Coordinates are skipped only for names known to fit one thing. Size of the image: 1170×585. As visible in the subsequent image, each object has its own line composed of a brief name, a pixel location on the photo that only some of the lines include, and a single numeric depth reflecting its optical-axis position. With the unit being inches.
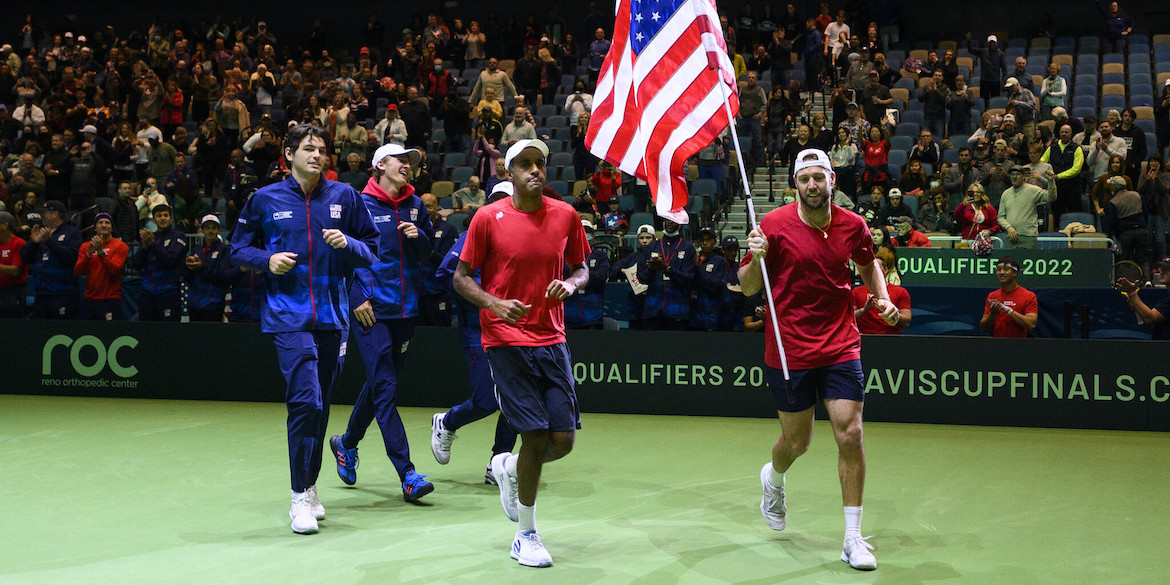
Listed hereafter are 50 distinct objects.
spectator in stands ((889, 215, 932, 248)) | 571.5
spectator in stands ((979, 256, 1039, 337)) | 418.3
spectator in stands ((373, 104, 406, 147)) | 729.0
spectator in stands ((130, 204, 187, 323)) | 524.4
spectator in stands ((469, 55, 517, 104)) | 786.8
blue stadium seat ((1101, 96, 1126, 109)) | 759.1
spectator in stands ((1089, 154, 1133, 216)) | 601.0
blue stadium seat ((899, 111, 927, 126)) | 754.8
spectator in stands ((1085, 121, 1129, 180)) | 623.5
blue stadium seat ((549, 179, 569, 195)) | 693.3
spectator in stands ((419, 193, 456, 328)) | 415.2
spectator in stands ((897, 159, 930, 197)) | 637.3
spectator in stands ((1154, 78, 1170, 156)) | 691.9
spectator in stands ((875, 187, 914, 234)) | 594.5
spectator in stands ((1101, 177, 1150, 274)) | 560.1
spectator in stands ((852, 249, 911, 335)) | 424.2
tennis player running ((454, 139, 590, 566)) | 221.0
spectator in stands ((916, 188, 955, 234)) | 604.7
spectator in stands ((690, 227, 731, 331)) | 463.2
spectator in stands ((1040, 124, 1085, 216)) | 619.2
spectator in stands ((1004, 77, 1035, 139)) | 675.4
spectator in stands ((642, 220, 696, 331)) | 467.2
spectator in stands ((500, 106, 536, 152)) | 695.1
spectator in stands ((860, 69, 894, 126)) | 720.3
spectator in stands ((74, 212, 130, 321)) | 517.3
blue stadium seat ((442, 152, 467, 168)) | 749.9
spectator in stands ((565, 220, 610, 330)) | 469.7
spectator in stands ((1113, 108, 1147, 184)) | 633.6
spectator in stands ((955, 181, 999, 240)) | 570.3
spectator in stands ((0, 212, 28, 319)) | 540.7
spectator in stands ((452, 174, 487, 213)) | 631.8
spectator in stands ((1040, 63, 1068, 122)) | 722.8
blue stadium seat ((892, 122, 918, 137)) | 735.1
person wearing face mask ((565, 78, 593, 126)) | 742.7
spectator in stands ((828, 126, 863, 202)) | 645.3
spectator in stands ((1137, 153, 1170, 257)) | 585.0
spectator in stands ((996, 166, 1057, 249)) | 554.6
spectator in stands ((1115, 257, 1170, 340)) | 405.4
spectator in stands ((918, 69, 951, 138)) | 733.3
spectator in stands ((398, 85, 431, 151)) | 772.6
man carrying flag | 224.8
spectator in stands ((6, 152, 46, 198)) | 687.1
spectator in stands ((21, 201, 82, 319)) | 535.5
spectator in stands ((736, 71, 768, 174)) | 695.7
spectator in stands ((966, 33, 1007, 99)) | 761.0
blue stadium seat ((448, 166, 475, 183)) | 722.2
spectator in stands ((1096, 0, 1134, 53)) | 866.1
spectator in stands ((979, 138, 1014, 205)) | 594.2
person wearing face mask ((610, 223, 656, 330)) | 474.3
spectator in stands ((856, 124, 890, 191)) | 650.2
